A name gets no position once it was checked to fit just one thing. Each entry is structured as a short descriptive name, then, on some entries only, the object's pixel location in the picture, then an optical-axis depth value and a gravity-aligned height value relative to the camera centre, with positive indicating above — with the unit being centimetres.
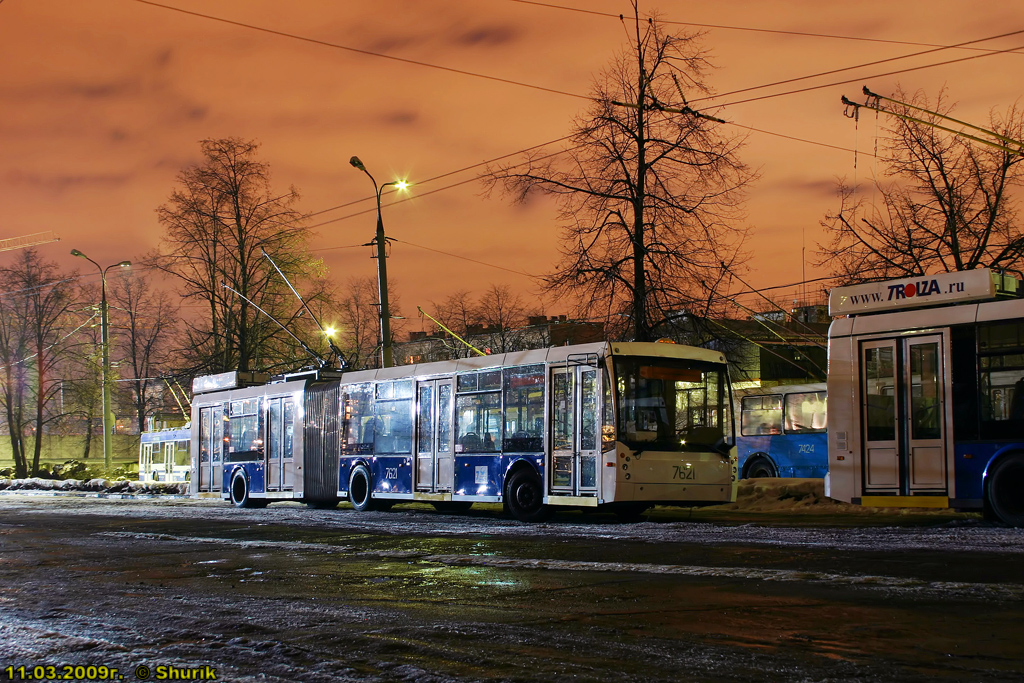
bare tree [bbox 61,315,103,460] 5894 +254
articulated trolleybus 1670 -31
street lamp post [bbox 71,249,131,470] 4547 +215
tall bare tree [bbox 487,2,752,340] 2400 +467
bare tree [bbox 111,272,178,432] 6525 +493
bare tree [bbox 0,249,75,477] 5803 +440
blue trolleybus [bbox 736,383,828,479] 2709 -49
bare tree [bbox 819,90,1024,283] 2616 +504
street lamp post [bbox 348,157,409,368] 2683 +360
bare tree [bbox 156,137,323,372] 4119 +657
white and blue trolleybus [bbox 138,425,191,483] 4355 -176
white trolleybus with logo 1388 +27
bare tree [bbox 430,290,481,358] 6025 +559
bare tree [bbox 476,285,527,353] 5906 +509
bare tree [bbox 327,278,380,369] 6644 +584
